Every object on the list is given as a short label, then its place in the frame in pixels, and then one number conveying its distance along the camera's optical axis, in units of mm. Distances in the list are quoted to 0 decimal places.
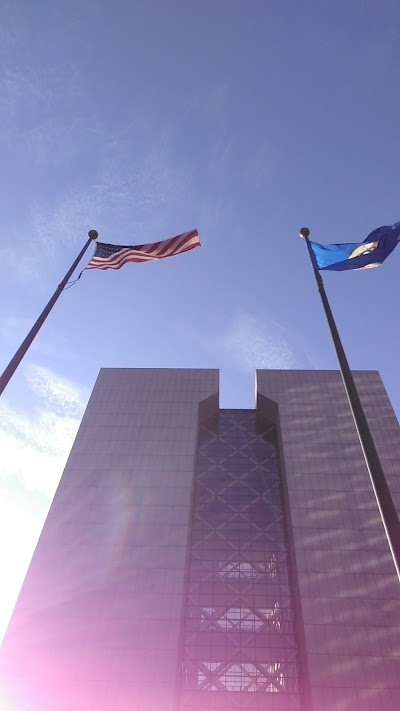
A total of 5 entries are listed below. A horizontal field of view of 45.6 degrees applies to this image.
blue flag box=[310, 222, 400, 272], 17734
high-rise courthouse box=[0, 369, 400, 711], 32781
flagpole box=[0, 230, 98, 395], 14219
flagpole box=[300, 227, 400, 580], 10990
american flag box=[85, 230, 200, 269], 22047
